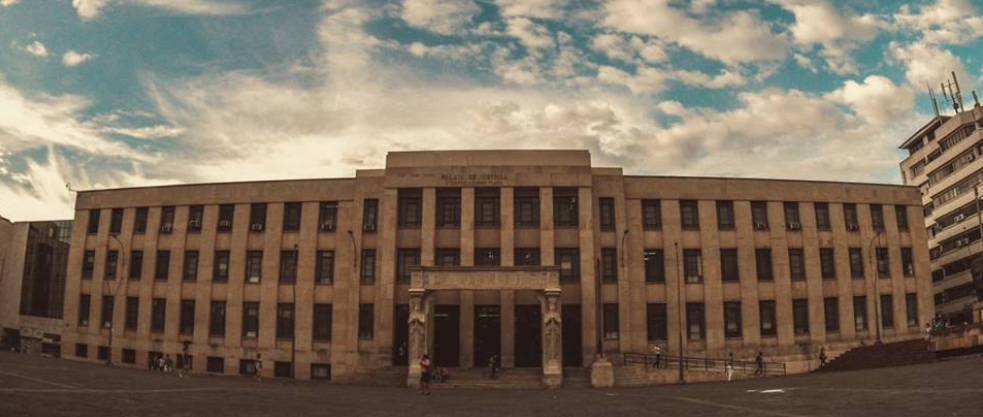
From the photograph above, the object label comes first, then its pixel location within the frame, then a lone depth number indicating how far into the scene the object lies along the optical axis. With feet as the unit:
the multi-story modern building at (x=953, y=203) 220.64
